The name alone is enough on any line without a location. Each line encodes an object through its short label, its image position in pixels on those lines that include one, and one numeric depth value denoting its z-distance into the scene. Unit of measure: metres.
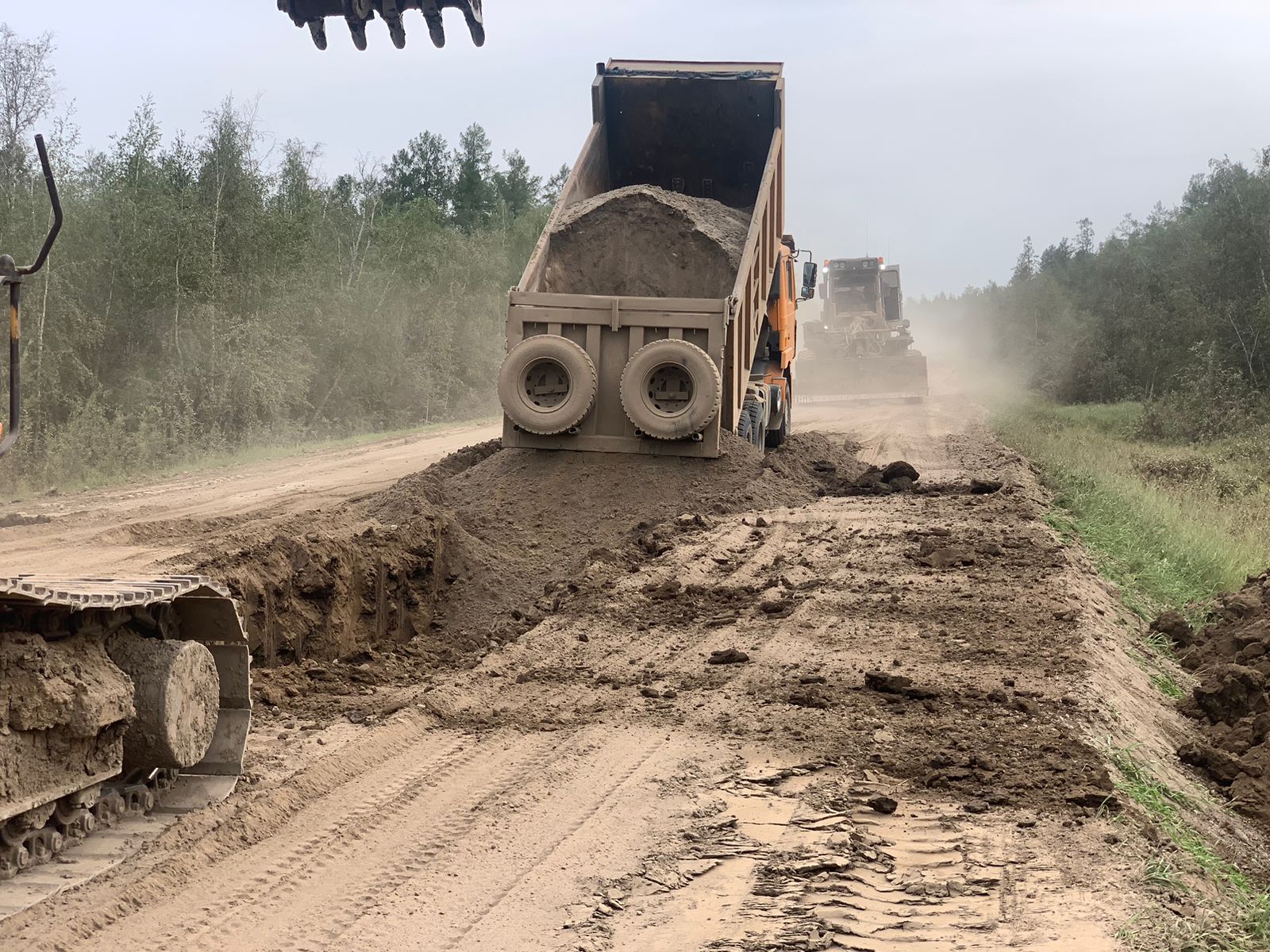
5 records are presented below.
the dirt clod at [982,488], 12.37
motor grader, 32.19
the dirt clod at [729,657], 6.61
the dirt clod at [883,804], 4.48
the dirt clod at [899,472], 13.76
